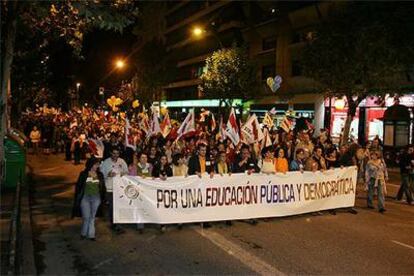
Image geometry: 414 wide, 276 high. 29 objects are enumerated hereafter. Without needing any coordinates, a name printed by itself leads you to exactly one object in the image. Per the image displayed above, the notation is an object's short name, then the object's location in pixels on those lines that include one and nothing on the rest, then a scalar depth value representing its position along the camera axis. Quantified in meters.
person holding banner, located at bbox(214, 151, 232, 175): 10.75
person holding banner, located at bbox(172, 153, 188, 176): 10.45
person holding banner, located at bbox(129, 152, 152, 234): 10.16
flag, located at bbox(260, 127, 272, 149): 13.62
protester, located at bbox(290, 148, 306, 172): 12.05
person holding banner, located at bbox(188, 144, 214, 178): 10.58
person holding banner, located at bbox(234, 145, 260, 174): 10.91
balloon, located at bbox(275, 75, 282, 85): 31.09
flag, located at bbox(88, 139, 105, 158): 11.80
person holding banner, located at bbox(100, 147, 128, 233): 9.64
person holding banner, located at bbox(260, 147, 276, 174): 11.06
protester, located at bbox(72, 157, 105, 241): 8.75
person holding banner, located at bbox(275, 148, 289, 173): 11.27
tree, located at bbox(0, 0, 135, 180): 7.31
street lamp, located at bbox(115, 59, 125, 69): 48.56
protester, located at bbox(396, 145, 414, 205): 13.68
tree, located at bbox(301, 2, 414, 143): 21.48
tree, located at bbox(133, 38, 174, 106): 57.25
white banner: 9.65
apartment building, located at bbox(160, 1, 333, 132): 34.62
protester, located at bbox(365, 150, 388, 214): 12.38
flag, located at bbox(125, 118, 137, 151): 13.26
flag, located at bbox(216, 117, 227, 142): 14.13
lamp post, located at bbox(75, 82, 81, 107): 57.88
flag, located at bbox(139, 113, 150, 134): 18.64
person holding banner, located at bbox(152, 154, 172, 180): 10.04
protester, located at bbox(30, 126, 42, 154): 24.80
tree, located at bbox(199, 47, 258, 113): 34.75
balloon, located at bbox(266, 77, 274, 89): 30.10
